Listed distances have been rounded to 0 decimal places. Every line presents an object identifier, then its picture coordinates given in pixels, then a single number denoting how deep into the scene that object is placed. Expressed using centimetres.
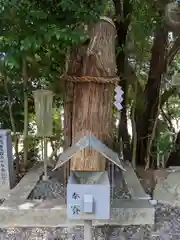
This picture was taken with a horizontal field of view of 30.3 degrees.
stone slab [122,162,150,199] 297
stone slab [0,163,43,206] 289
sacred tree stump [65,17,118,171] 297
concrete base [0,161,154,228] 270
